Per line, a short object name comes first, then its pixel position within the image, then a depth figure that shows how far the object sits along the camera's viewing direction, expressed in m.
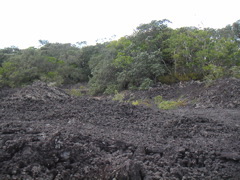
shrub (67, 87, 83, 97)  17.97
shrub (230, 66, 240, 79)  12.89
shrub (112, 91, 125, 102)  14.26
